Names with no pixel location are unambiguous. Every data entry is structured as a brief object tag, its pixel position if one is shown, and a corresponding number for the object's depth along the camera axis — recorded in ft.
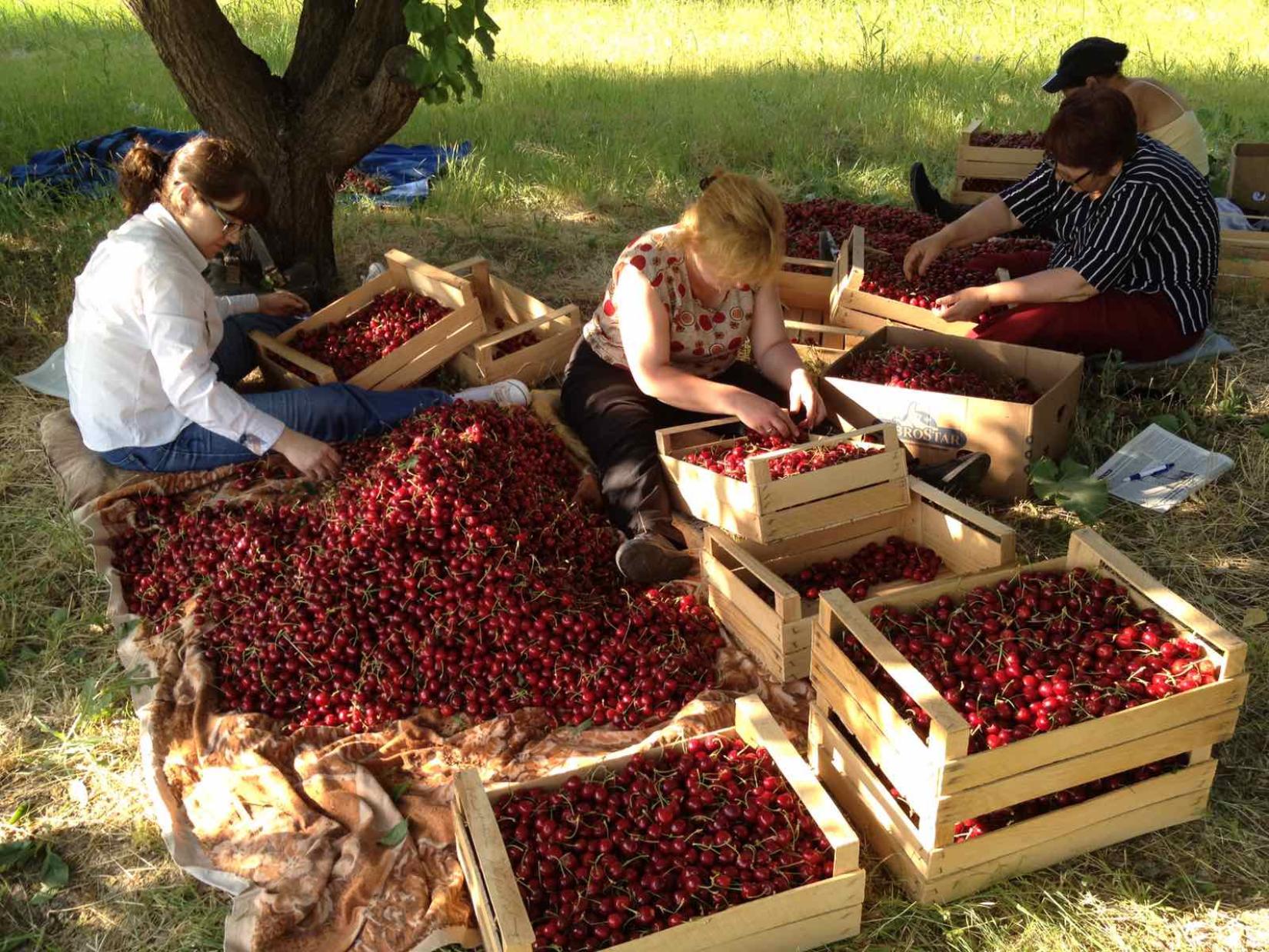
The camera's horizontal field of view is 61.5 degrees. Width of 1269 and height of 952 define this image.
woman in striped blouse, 14.03
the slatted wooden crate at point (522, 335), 15.71
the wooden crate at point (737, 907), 7.47
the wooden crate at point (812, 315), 15.93
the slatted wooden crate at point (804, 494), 11.39
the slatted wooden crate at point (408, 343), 15.15
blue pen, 13.89
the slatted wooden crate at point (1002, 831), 8.41
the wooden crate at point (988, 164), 21.09
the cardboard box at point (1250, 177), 20.22
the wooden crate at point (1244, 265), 18.07
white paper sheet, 13.64
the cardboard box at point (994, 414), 13.20
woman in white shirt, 12.15
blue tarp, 21.79
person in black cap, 16.76
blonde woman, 11.95
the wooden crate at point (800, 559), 10.66
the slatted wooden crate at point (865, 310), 15.53
